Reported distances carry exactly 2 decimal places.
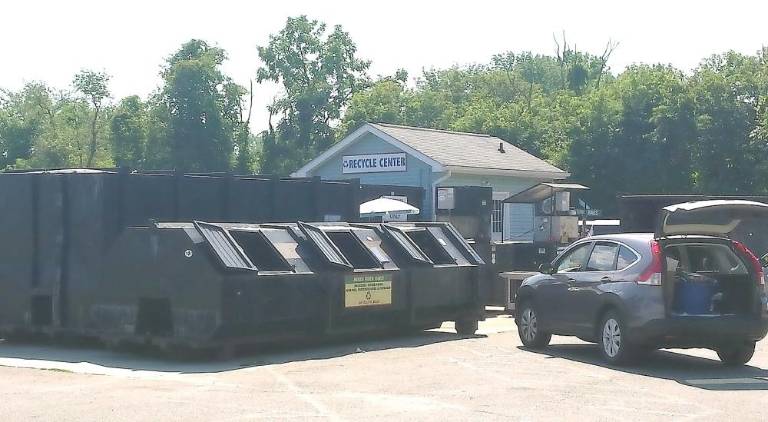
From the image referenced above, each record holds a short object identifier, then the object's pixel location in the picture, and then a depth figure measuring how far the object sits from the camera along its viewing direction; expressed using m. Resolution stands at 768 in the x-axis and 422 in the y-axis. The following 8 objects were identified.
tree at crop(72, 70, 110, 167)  80.25
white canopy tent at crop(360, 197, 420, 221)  22.44
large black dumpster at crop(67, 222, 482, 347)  12.75
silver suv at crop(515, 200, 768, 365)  11.99
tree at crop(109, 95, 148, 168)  68.11
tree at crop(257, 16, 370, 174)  65.06
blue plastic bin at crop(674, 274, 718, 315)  12.16
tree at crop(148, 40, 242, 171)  65.25
